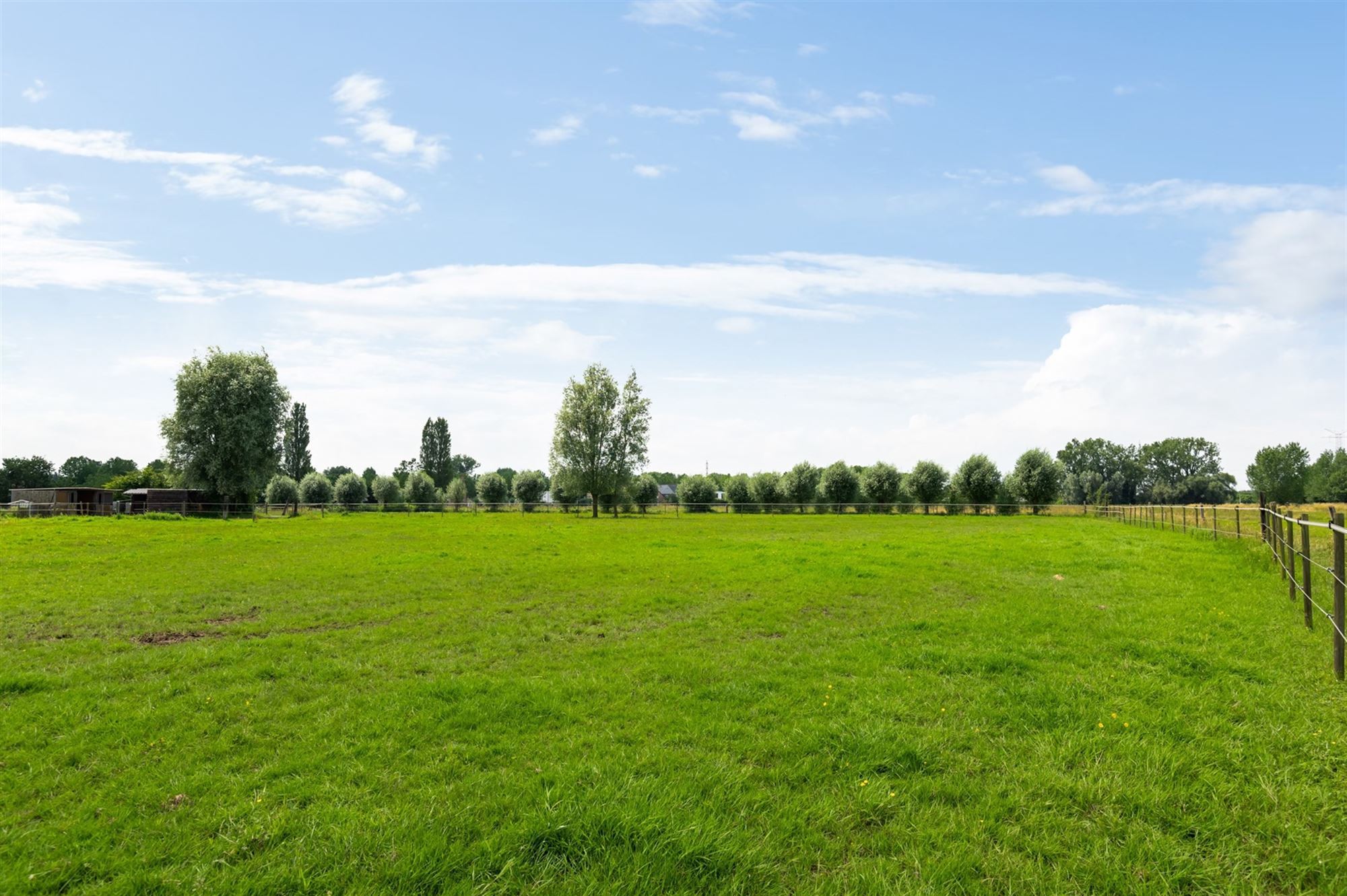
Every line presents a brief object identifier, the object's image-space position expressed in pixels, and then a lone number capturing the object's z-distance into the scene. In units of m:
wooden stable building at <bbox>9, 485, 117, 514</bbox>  60.66
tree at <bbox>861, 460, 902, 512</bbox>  83.88
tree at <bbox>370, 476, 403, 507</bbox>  96.06
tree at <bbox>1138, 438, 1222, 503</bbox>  149.12
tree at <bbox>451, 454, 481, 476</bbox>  189.38
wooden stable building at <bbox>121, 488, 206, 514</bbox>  57.78
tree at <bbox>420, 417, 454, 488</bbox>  124.88
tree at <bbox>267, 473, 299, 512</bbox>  83.12
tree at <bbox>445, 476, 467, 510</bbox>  97.98
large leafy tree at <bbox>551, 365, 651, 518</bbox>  69.25
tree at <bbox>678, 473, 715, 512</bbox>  94.38
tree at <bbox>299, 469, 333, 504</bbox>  87.66
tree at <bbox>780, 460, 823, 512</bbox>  86.75
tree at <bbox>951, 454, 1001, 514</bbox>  80.38
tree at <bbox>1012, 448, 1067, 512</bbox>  80.19
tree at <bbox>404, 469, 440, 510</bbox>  97.06
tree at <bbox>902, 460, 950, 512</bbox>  82.12
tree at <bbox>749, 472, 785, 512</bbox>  87.88
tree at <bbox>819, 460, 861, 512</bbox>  86.00
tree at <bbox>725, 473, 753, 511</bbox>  91.44
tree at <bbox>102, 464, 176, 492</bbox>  94.75
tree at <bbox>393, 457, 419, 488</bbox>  135.00
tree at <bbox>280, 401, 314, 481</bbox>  110.25
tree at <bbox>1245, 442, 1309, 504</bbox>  143.50
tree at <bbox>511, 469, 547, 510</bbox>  96.88
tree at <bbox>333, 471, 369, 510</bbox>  89.38
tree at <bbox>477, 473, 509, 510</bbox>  97.56
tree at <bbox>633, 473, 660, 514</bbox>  78.38
